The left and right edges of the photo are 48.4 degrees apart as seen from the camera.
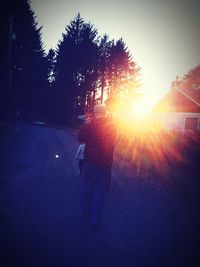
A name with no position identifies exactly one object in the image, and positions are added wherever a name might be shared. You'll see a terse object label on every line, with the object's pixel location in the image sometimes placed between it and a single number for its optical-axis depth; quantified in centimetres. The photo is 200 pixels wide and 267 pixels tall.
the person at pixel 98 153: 421
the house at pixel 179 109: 2677
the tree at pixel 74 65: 3672
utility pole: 2288
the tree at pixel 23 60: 2562
